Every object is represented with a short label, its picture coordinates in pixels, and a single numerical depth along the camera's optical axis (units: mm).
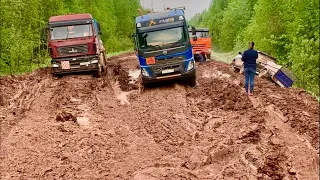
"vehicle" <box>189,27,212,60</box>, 26281
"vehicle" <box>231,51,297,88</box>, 16625
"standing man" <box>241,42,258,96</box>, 13641
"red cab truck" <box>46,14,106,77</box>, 18703
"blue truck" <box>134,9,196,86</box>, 15570
